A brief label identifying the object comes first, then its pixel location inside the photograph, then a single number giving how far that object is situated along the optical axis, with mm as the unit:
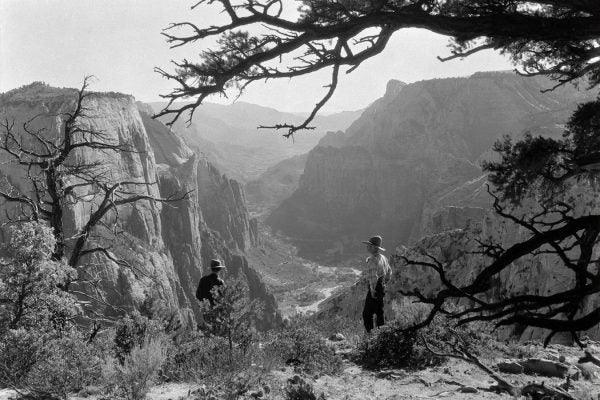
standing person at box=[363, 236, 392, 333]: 8492
